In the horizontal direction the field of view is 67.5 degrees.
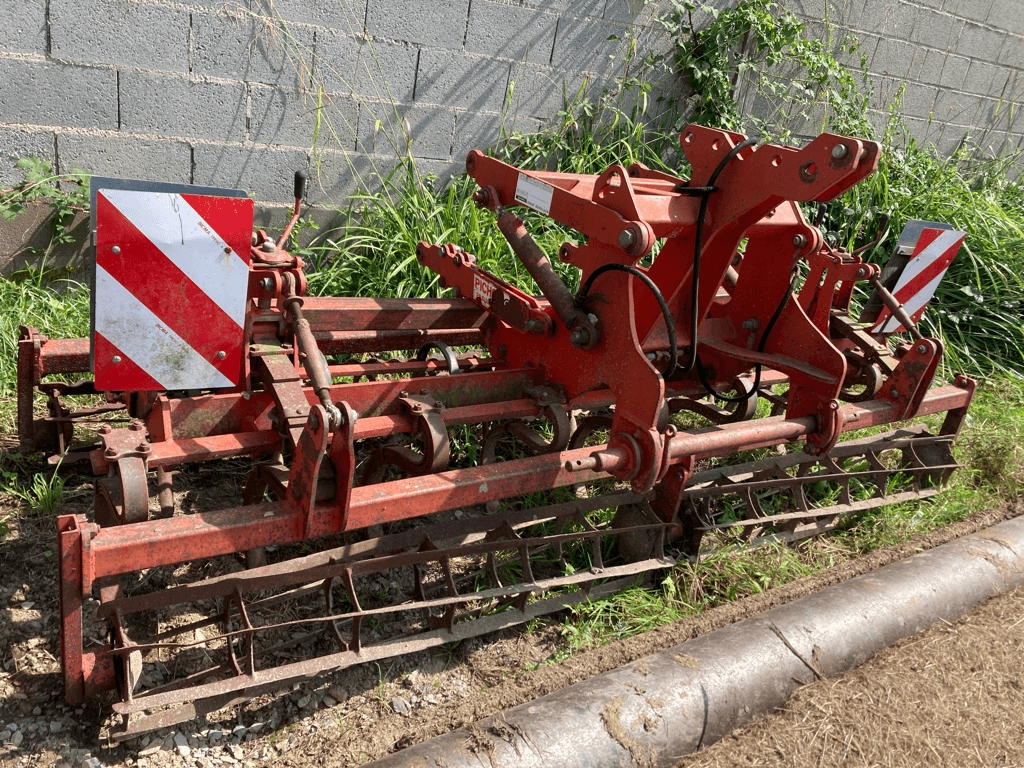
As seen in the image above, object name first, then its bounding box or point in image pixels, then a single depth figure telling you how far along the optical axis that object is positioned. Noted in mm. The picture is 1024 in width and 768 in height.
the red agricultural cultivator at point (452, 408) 2111
